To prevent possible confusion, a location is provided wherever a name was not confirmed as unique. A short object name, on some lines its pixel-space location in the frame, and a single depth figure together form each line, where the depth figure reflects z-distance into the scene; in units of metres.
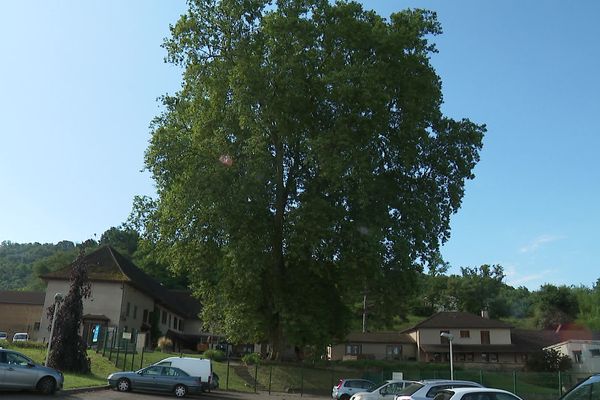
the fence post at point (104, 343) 35.38
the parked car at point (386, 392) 21.47
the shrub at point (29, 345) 34.69
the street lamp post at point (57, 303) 26.85
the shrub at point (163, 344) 49.38
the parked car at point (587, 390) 9.49
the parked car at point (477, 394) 12.70
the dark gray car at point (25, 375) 19.39
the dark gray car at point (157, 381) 25.23
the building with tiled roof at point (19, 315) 73.00
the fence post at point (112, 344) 34.20
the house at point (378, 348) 68.00
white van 27.94
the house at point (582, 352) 59.16
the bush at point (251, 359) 39.88
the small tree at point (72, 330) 28.34
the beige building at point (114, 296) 46.91
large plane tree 33.00
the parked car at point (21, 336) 56.56
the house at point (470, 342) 64.00
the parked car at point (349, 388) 30.77
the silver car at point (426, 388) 16.58
